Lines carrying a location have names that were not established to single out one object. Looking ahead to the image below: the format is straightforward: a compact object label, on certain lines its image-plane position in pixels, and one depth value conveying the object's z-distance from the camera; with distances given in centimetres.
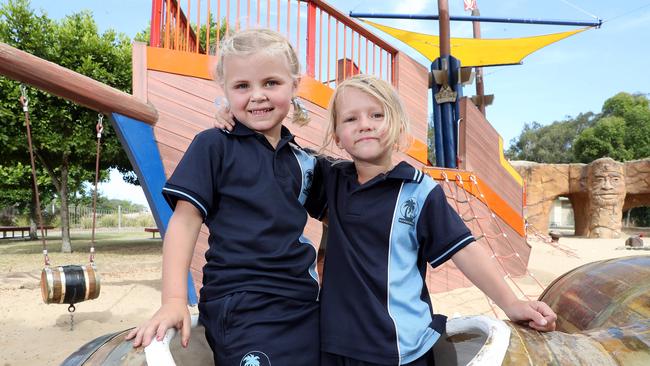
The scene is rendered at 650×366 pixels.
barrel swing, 311
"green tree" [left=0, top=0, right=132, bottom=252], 996
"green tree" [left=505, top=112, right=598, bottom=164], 3628
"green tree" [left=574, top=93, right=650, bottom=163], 2794
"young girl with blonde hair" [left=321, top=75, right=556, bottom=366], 101
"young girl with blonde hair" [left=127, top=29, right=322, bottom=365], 98
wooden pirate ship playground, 99
